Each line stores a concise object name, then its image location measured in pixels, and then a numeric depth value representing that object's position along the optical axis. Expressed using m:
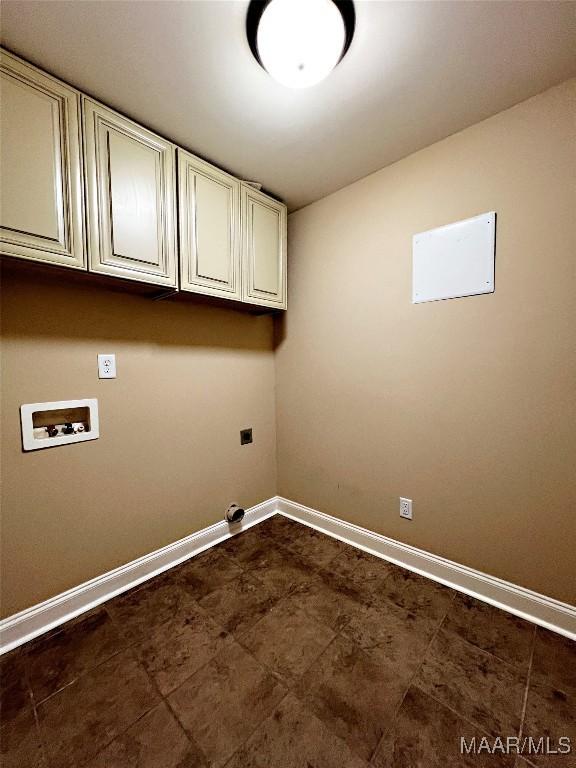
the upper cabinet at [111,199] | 1.16
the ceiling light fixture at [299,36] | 0.99
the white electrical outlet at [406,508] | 1.83
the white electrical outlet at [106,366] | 1.59
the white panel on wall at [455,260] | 1.50
